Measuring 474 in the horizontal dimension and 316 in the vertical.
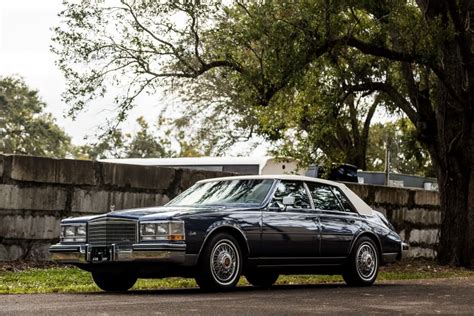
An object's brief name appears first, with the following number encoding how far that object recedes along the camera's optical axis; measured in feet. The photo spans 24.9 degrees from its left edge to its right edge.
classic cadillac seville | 40.63
